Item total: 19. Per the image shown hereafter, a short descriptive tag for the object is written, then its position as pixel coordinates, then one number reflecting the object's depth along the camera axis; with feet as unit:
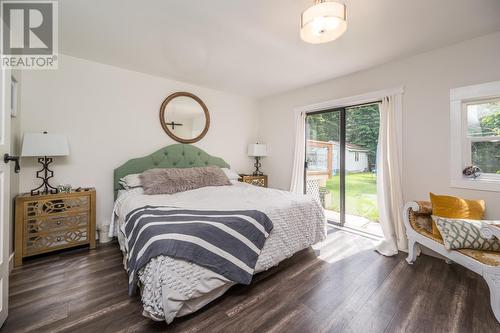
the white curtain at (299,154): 12.48
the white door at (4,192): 4.35
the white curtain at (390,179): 8.57
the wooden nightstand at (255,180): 13.12
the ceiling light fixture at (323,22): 4.67
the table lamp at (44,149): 7.06
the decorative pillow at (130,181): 8.85
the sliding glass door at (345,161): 10.23
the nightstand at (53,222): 6.97
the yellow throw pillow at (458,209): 6.64
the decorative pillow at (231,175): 11.66
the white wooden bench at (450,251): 4.97
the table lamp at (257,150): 13.56
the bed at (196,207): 4.40
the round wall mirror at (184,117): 11.12
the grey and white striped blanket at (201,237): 4.66
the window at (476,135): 7.08
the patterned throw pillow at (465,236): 5.74
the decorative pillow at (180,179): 8.68
